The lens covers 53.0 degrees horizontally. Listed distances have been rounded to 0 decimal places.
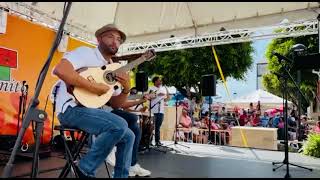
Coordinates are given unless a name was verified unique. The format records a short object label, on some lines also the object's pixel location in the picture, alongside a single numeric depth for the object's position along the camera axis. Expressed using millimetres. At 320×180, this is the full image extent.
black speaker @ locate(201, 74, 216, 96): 7852
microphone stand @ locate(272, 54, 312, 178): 3865
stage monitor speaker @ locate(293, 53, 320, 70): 3656
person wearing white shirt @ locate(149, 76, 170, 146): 6676
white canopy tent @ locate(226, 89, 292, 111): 16478
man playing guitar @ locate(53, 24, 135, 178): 2297
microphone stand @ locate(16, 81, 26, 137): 5276
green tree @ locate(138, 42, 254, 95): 18406
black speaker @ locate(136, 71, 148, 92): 6977
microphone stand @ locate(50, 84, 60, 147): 2755
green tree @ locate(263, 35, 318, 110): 15562
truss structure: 5511
